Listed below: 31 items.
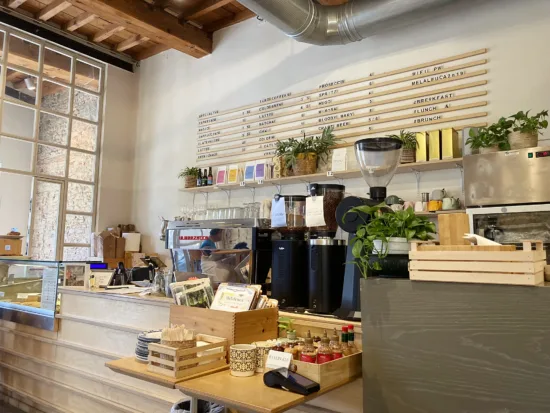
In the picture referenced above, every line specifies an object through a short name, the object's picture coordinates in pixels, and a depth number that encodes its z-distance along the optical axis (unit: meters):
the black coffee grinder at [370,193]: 1.71
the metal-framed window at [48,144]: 5.54
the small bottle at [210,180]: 5.22
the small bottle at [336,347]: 1.51
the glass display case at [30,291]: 3.23
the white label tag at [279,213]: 2.29
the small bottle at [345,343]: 1.56
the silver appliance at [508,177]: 2.87
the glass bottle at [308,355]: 1.48
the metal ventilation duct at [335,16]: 3.61
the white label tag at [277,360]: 1.48
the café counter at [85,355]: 2.58
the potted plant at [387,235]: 1.40
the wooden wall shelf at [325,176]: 3.61
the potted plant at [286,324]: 1.89
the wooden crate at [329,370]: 1.40
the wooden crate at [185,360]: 1.48
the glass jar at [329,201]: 2.04
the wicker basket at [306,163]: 4.29
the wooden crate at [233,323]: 1.72
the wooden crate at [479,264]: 1.10
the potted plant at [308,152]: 4.30
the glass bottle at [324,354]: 1.47
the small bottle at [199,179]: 5.33
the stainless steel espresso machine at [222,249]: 2.97
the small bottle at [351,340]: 1.59
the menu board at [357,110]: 3.73
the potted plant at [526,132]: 2.98
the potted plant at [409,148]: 3.68
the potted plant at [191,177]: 5.40
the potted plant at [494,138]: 3.10
